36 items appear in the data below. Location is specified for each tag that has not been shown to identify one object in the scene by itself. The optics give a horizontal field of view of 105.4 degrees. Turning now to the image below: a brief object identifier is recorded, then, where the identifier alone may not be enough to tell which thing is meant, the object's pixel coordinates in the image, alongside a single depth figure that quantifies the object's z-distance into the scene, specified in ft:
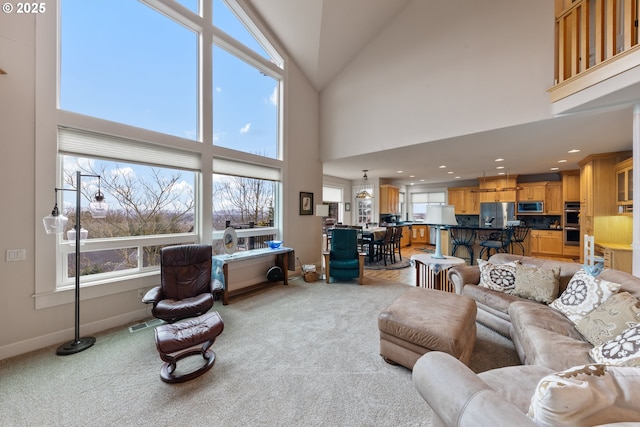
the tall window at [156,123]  9.09
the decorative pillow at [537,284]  8.02
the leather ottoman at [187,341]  6.27
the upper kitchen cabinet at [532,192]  23.85
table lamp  11.57
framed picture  17.47
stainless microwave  23.95
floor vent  9.28
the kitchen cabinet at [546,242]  23.04
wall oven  21.77
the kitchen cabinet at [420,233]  30.89
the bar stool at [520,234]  19.01
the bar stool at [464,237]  19.31
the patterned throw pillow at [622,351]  4.04
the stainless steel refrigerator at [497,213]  25.14
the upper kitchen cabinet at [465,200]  27.86
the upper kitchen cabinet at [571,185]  21.54
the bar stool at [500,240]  17.97
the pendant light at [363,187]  28.44
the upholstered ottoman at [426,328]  6.12
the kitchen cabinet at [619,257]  11.94
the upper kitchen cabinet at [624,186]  12.84
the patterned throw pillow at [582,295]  6.41
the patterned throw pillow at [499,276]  9.05
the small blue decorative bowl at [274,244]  14.67
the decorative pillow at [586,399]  2.63
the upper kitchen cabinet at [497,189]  25.00
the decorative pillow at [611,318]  5.33
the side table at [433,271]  11.12
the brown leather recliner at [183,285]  8.40
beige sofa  3.02
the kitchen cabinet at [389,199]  28.27
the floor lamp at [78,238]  7.61
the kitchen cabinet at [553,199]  23.26
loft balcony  7.44
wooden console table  11.71
